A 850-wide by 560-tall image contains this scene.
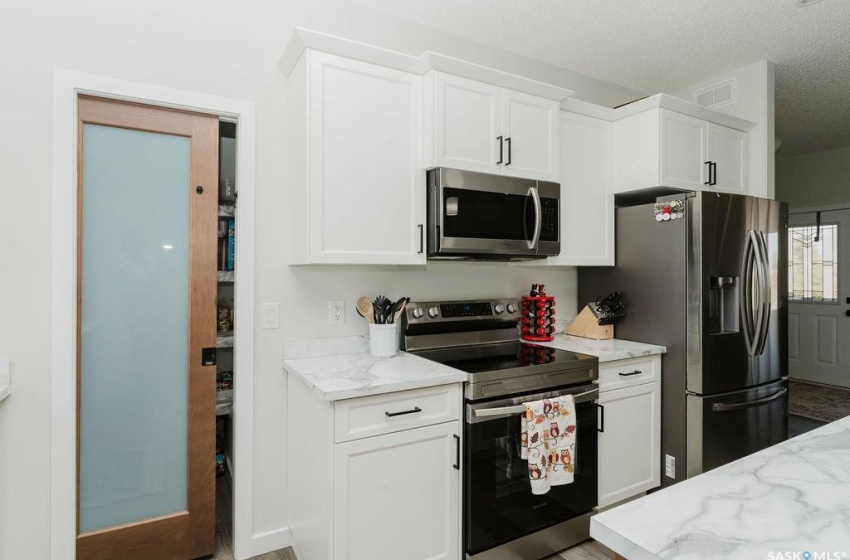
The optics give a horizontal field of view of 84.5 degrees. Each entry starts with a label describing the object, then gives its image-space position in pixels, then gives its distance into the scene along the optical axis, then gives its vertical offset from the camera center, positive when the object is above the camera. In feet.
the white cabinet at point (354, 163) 6.45 +1.69
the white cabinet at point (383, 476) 5.61 -2.47
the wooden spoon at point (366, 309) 7.60 -0.47
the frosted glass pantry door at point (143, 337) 6.31 -0.81
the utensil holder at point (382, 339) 7.35 -0.93
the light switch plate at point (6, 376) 5.64 -1.18
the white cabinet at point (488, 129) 7.02 +2.44
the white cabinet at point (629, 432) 7.81 -2.60
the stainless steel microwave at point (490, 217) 7.04 +1.03
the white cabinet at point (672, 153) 8.93 +2.58
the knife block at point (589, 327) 9.21 -0.92
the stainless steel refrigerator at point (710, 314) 8.05 -0.59
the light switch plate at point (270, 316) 7.18 -0.56
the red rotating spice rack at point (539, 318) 8.95 -0.71
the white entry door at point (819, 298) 16.99 -0.60
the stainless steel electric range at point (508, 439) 6.30 -2.23
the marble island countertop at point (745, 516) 2.28 -1.28
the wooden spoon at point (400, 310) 7.45 -0.47
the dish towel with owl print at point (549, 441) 6.52 -2.28
